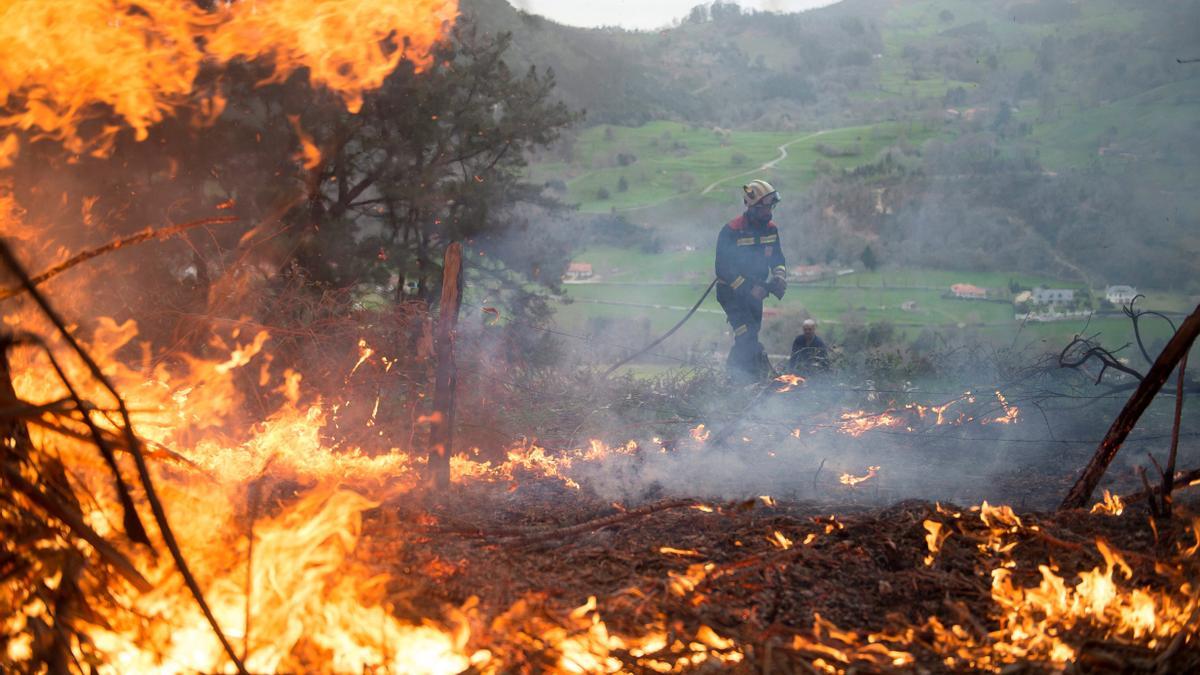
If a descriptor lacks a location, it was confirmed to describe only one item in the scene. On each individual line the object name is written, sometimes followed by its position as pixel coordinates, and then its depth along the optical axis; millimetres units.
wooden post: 6039
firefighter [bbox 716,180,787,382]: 9820
